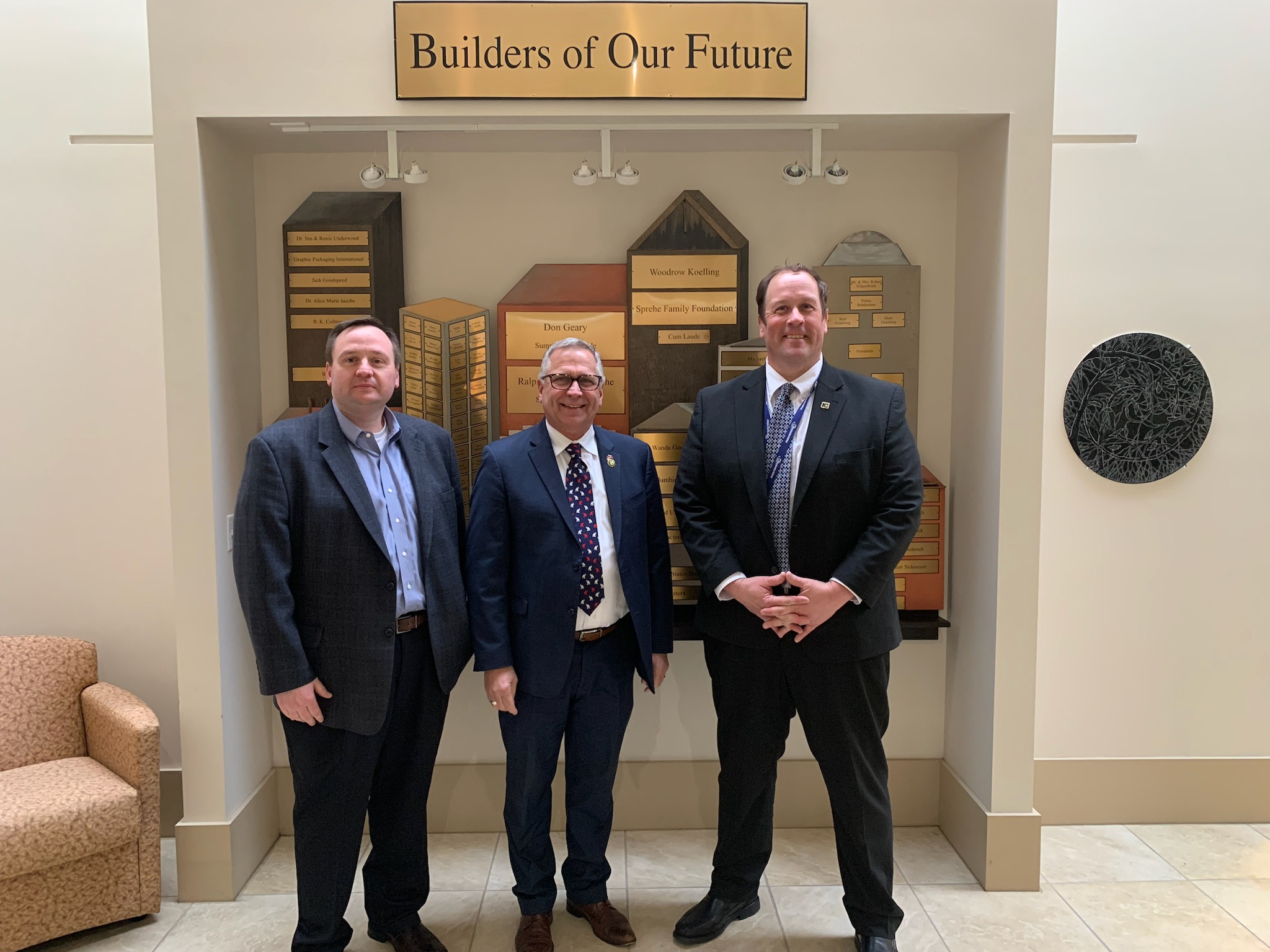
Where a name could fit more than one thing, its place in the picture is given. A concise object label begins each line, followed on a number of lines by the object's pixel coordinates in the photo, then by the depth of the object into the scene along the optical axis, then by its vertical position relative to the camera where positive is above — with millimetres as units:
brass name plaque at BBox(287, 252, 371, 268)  3074 +456
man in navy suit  2439 -630
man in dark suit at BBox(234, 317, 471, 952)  2242 -593
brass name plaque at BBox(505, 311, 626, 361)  3105 +207
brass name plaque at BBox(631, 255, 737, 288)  3129 +418
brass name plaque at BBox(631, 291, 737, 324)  3133 +288
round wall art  3303 -88
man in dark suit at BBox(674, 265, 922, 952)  2400 -471
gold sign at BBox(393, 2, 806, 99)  2635 +1027
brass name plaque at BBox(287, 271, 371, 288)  3092 +384
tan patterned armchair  2457 -1208
